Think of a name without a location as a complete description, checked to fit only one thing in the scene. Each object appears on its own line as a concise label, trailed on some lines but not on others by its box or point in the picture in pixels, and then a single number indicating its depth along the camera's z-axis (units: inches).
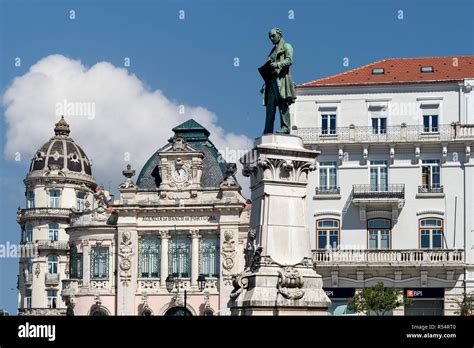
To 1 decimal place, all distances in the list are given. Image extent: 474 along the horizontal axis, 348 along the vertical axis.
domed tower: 3383.4
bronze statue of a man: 1006.4
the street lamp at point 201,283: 2190.0
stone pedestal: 943.7
